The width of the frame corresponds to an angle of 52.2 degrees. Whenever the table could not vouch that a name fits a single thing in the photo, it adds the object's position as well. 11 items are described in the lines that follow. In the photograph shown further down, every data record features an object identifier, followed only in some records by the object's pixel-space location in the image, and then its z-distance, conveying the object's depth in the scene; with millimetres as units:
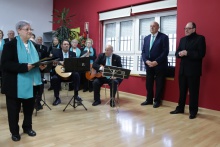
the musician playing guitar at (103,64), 4343
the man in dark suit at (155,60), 4293
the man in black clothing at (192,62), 3578
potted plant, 6195
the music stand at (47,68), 2849
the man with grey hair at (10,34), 5693
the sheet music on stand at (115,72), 3770
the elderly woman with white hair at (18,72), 2438
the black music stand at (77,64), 3621
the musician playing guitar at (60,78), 4365
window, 4734
